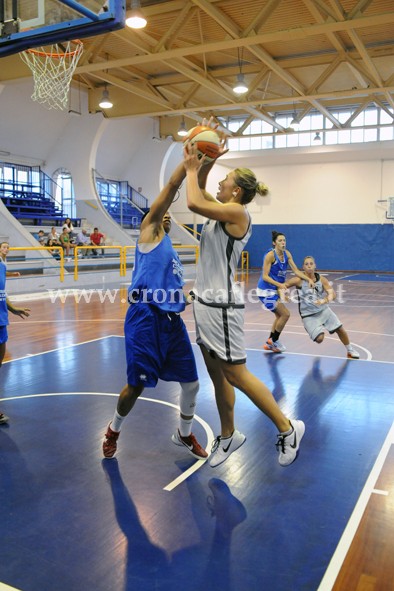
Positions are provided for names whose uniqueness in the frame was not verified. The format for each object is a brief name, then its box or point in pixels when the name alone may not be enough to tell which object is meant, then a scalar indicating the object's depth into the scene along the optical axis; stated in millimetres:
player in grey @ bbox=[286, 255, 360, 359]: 7598
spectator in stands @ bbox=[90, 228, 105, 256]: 21719
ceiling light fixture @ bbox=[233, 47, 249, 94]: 15320
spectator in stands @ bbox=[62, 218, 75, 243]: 20192
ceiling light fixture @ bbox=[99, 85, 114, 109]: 18234
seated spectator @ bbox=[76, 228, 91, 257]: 21406
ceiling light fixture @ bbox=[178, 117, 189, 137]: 23141
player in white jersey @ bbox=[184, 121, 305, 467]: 3543
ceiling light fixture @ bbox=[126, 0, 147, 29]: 9961
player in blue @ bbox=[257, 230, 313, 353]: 7977
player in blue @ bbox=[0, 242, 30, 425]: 5078
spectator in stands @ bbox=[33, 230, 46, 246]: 19250
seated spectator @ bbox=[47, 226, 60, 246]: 19288
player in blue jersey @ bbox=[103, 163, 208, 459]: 3748
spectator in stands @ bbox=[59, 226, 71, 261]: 19281
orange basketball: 3471
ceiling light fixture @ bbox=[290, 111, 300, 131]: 20923
